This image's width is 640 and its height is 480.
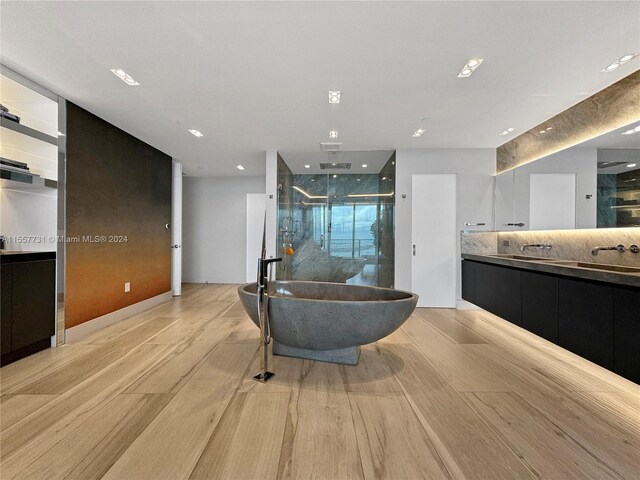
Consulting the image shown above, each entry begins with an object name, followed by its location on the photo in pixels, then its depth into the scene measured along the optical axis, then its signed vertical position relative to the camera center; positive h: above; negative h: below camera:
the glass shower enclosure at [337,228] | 5.24 +0.21
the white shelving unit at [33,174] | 2.68 +0.58
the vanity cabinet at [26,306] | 2.31 -0.59
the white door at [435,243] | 4.43 -0.04
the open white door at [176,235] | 5.27 +0.06
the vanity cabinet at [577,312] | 1.68 -0.51
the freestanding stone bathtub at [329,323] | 2.13 -0.62
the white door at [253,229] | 6.44 +0.22
